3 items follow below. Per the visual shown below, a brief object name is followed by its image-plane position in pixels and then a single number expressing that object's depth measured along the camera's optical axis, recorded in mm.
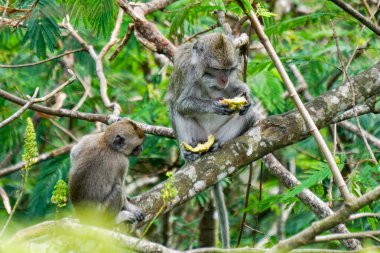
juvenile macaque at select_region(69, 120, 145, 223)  14023
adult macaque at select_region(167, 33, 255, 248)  15687
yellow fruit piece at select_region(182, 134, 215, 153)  14702
